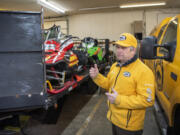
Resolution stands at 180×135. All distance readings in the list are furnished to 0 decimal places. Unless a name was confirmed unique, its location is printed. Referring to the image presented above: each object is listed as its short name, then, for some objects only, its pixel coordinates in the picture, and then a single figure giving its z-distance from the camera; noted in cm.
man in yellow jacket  149
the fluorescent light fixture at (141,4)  1079
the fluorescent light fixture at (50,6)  964
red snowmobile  307
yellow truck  170
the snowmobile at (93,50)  591
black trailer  197
